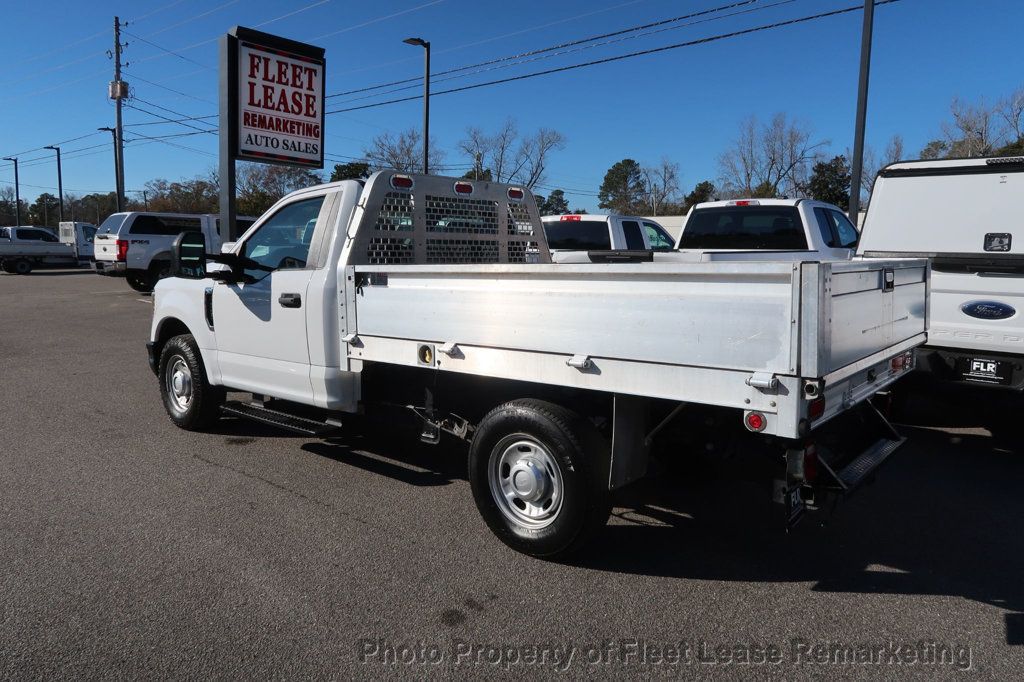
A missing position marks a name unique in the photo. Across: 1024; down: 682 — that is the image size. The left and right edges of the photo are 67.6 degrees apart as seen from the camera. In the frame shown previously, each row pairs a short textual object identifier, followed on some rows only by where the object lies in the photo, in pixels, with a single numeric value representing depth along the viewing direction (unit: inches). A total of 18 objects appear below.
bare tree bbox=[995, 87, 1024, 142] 1467.6
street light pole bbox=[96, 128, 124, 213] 1394.2
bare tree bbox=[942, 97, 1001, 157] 1514.5
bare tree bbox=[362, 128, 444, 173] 1513.8
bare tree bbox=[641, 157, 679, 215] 2223.2
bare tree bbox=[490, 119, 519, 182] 1694.6
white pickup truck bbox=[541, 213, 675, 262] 493.7
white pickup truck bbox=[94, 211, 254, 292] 820.6
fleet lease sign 404.5
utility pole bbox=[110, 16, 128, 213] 1387.8
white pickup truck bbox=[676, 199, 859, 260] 362.0
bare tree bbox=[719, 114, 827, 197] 1681.8
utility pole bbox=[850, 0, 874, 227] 504.7
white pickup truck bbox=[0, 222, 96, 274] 1274.6
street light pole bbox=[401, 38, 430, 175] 869.2
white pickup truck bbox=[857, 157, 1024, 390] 222.4
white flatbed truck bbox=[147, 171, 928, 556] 129.5
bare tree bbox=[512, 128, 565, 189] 1802.4
